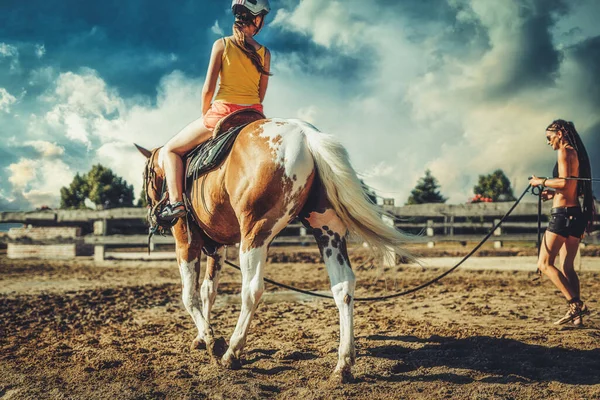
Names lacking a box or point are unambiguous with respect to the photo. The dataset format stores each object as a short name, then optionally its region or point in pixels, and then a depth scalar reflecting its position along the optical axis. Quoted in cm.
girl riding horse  335
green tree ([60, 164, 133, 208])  3634
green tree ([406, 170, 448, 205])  3828
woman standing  414
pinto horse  282
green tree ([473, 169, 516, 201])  4328
